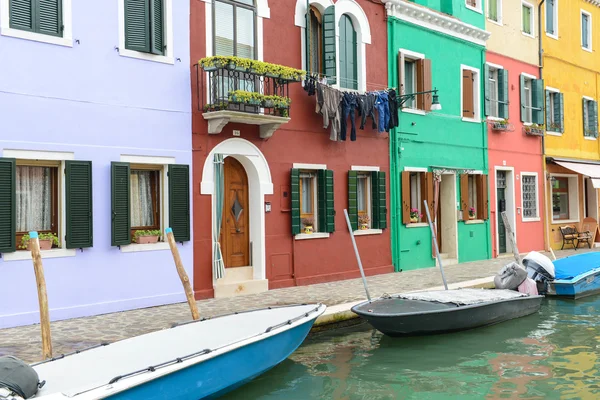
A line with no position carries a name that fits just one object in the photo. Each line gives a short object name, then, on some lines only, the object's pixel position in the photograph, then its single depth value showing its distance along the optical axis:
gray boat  10.16
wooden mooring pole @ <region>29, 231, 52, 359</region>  7.52
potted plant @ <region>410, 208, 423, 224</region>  17.47
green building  17.09
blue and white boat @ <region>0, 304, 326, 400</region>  6.25
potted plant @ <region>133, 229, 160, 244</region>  11.55
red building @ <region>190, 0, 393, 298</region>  12.55
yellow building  23.34
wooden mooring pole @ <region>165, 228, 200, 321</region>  9.66
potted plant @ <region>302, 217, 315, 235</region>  14.66
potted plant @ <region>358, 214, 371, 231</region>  16.03
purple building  10.11
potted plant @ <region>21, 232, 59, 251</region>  10.16
